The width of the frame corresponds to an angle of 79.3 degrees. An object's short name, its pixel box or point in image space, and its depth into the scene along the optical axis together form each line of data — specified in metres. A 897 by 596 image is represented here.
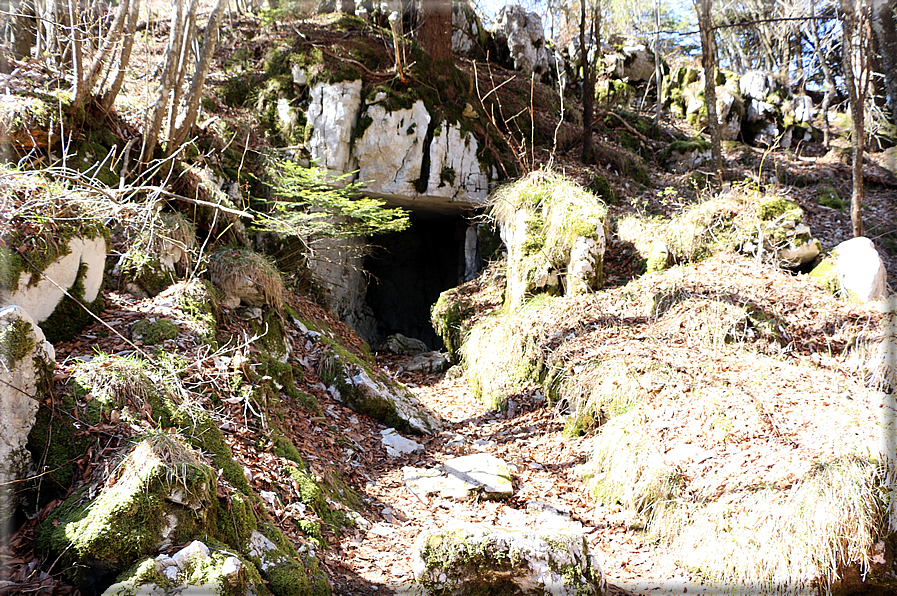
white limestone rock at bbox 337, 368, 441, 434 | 5.45
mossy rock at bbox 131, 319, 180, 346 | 3.62
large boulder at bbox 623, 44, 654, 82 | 13.35
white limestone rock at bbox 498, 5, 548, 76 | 11.09
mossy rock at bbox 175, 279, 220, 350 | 4.00
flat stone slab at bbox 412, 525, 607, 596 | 2.76
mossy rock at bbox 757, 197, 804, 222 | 7.26
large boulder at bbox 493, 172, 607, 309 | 6.95
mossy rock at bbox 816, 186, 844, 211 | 9.89
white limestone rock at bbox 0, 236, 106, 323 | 3.12
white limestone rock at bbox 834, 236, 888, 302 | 6.27
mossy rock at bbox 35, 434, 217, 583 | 2.28
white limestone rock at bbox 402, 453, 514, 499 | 4.30
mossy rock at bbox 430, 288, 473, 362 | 7.80
